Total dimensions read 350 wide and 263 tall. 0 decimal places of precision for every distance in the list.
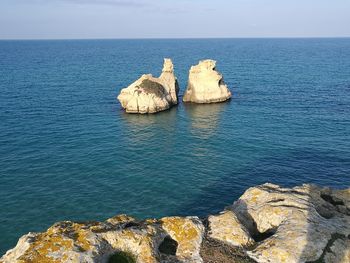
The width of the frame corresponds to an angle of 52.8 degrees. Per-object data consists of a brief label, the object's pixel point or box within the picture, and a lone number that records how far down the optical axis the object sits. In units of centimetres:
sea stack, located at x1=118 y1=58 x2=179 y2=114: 8181
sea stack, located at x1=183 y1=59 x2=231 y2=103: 9181
